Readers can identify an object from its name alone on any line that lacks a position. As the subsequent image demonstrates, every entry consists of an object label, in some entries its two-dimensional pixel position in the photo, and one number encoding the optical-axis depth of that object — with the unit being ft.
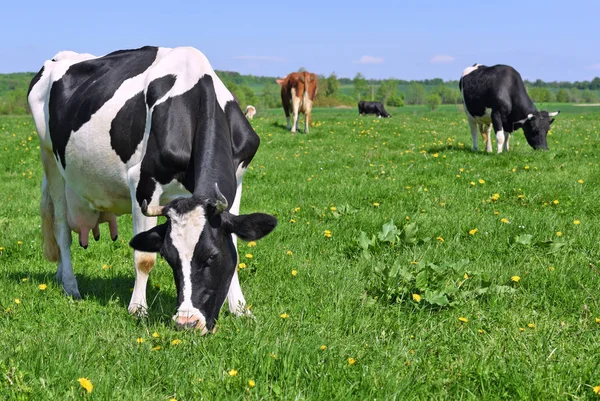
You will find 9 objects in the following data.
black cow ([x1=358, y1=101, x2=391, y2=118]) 158.75
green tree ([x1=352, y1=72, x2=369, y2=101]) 395.75
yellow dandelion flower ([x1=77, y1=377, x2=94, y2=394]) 10.47
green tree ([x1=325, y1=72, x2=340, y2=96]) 321.26
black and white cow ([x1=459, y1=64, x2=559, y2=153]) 50.31
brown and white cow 70.66
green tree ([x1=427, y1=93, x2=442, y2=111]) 345.10
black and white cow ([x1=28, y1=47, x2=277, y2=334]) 13.71
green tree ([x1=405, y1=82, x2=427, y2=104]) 390.42
